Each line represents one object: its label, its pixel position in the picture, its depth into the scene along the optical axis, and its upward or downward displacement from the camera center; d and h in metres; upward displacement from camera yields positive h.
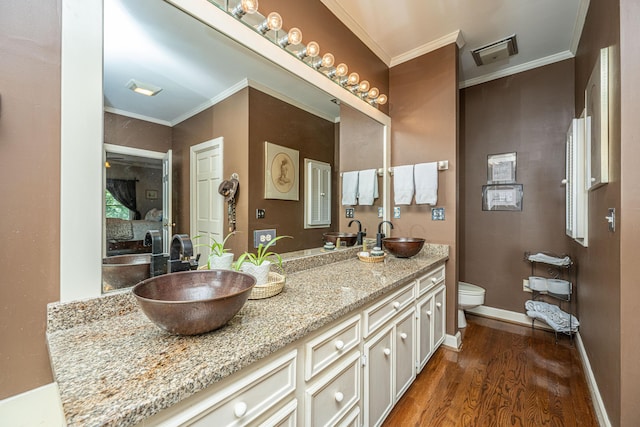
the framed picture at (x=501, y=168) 2.79 +0.48
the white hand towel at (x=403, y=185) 2.39 +0.26
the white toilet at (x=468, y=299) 2.50 -0.82
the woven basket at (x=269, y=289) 1.11 -0.33
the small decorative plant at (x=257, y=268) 1.15 -0.24
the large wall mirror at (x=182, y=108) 0.95 +0.51
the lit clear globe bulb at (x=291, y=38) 1.51 +1.01
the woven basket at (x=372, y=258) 1.97 -0.34
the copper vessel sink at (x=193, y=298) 0.72 -0.27
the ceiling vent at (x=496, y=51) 2.36 +1.52
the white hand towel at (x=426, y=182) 2.26 +0.27
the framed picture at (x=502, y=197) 2.77 +0.16
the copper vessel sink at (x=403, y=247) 2.03 -0.27
